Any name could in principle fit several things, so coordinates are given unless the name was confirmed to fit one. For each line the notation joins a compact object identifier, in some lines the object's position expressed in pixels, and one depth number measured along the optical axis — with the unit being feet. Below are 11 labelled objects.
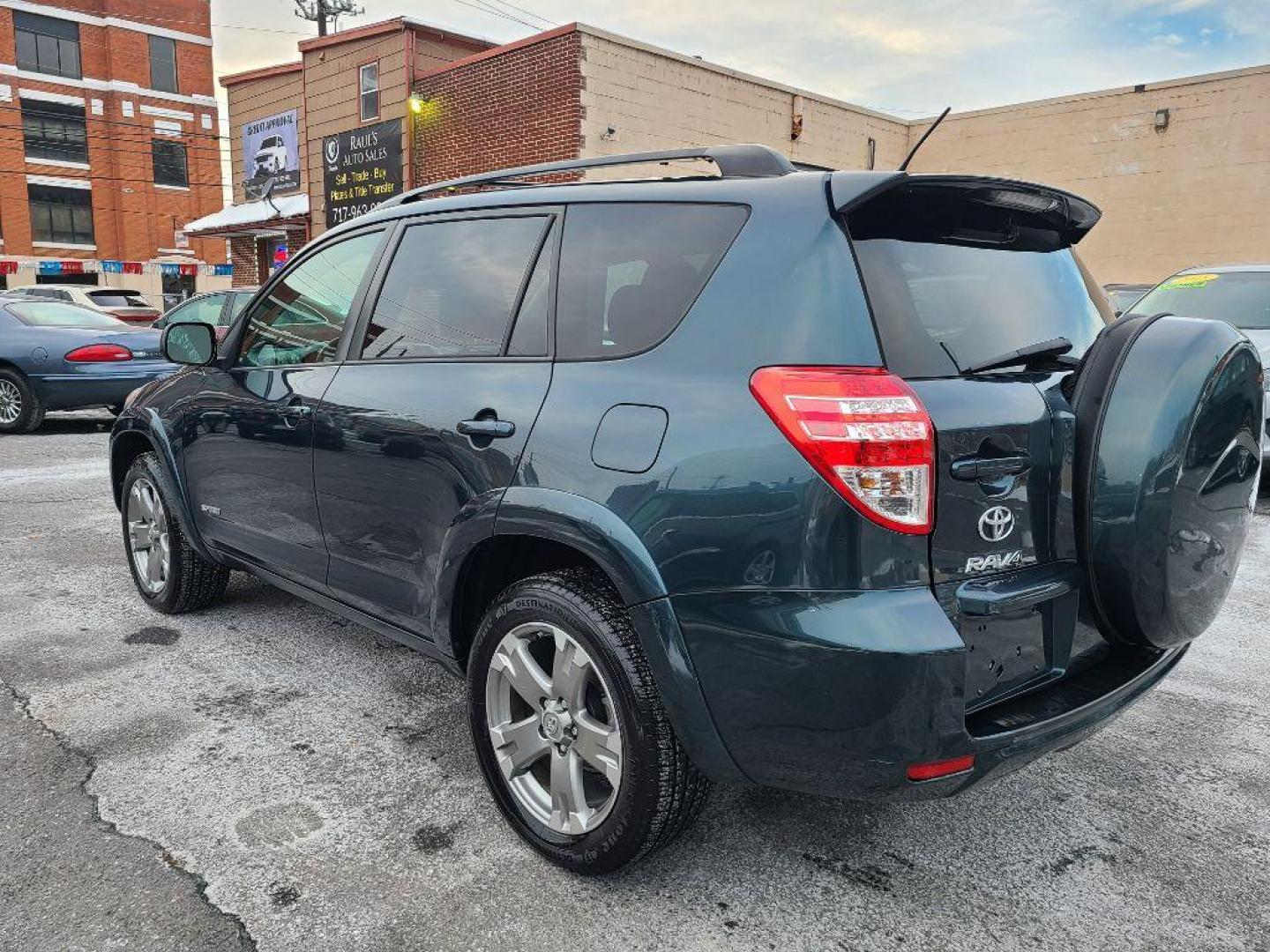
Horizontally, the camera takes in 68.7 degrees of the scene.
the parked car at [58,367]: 32.55
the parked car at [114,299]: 59.11
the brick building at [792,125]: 45.47
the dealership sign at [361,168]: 55.67
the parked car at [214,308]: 41.34
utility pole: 112.88
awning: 66.54
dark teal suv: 6.08
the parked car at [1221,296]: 23.52
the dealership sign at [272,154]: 69.87
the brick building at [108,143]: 136.67
